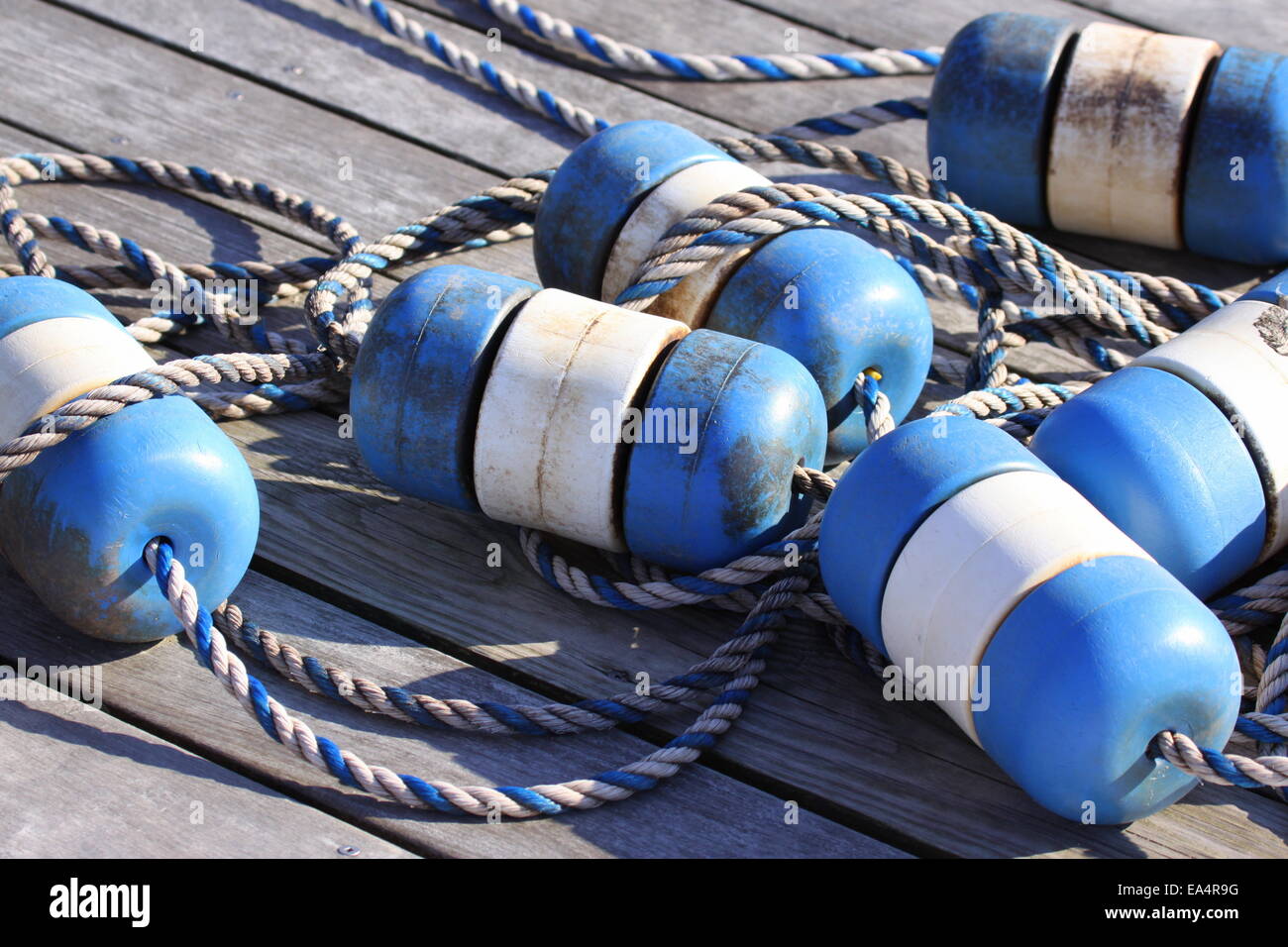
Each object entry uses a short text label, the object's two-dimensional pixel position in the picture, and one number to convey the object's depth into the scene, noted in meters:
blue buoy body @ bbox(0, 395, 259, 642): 2.06
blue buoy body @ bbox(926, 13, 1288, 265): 2.91
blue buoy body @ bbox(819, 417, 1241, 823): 1.84
